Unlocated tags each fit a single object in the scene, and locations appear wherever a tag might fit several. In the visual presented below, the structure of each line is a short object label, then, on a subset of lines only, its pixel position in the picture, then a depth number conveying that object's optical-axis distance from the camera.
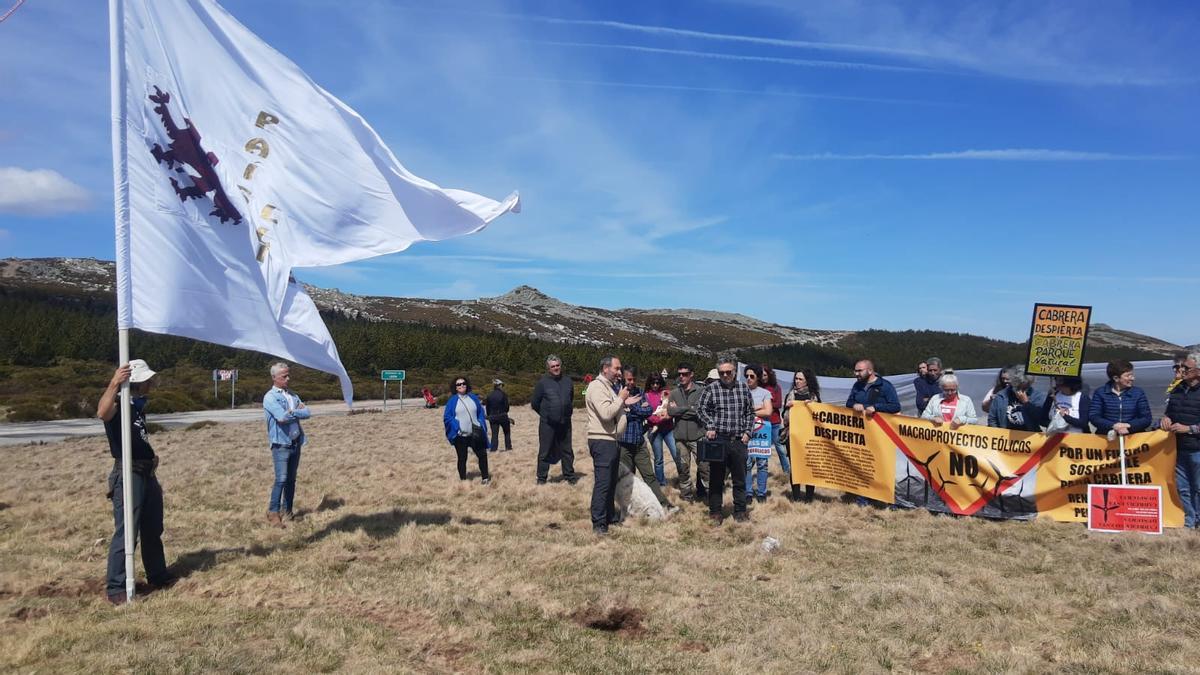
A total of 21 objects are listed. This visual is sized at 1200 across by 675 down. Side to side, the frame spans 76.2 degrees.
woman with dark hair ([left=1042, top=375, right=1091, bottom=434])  10.50
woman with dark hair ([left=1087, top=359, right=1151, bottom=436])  9.60
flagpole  6.38
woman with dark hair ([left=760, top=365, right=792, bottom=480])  12.05
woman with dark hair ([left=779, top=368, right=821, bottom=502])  12.12
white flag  6.58
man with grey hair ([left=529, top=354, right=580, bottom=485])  12.48
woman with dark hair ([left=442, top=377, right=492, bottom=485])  12.72
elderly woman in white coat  10.68
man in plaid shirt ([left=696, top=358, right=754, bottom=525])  10.07
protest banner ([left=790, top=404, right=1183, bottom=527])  9.99
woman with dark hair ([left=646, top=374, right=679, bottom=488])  12.00
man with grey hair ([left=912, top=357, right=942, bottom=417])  12.64
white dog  10.23
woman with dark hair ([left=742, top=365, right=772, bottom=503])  11.18
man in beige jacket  9.40
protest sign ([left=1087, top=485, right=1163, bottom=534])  9.08
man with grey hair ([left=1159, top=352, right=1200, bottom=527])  9.17
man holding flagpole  6.60
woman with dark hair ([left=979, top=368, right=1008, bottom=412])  11.30
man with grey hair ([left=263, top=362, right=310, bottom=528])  9.41
